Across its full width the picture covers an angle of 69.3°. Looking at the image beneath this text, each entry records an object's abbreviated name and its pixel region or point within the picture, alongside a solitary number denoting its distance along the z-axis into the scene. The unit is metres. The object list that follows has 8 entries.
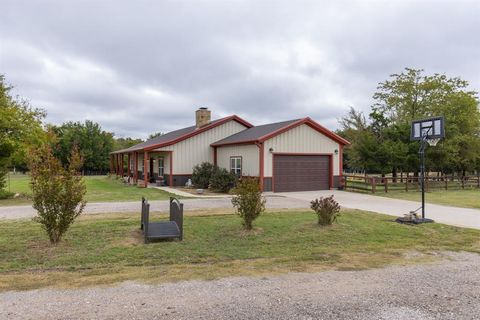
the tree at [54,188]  6.43
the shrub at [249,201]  8.05
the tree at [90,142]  46.34
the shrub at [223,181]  18.83
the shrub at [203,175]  20.48
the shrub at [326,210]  8.60
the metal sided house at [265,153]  18.80
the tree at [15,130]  15.86
